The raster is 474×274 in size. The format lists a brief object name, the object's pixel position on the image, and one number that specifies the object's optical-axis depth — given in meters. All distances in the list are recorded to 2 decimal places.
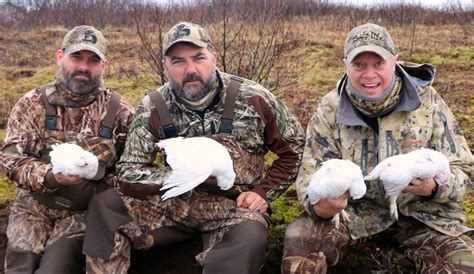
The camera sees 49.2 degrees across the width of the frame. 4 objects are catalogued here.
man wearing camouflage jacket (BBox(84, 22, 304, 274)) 3.61
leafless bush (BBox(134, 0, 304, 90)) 7.23
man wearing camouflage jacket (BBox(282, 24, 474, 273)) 3.27
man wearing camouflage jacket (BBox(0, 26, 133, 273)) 3.92
